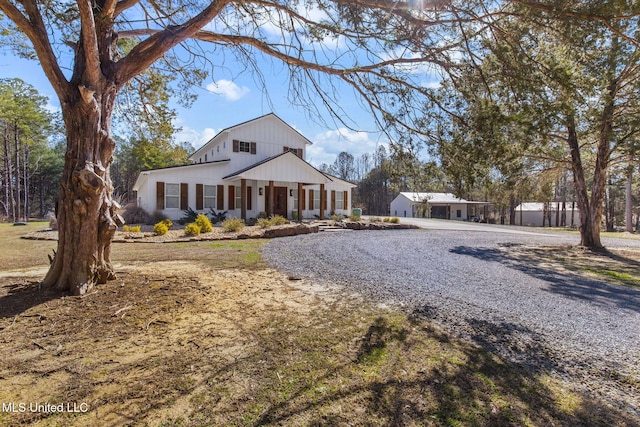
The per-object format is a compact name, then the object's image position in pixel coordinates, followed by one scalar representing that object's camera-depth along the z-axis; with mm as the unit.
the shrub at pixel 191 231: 11625
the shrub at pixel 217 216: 17109
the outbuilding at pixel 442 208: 41156
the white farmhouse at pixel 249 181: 16645
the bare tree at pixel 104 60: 3764
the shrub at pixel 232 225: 12703
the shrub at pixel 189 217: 15875
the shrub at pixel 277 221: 14344
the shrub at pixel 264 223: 13697
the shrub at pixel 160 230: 11672
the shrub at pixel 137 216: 16109
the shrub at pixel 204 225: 12570
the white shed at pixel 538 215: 46256
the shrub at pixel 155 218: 15896
